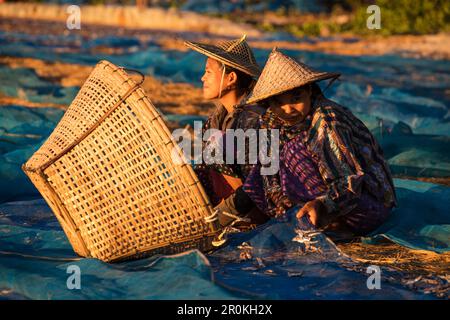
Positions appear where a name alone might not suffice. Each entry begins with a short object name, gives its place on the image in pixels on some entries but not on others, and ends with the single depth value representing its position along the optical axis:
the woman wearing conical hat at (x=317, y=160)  6.13
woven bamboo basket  5.69
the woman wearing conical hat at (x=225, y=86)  7.05
